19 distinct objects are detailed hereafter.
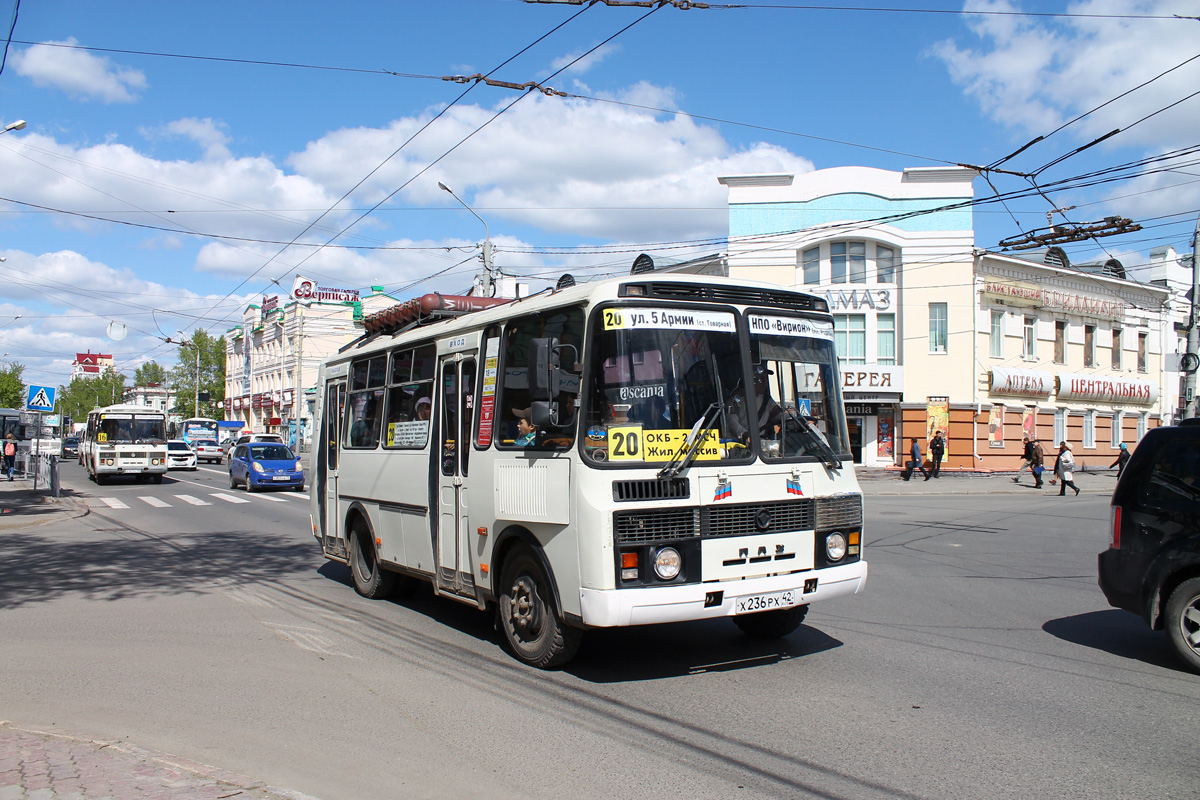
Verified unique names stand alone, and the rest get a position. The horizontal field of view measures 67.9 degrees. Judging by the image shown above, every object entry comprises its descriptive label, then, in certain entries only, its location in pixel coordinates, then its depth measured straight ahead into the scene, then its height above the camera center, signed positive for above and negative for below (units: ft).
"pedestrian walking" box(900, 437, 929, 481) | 107.34 -4.23
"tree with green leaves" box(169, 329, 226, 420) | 296.92 +15.98
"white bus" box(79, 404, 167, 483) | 102.53 -2.46
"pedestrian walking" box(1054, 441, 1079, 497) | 87.20 -3.96
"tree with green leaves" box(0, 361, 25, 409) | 307.17 +10.71
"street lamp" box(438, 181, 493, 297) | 87.27 +14.98
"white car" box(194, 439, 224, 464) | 181.27 -5.83
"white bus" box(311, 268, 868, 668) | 18.89 -0.88
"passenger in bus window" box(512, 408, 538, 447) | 20.98 -0.14
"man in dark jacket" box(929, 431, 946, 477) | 107.76 -2.93
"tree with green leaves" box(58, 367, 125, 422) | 393.91 +13.06
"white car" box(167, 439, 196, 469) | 141.38 -5.41
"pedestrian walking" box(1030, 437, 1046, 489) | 97.25 -3.89
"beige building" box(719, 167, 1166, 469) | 114.52 +18.30
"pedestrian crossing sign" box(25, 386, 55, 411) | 82.38 +1.96
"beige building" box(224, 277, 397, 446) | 213.46 +20.73
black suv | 20.95 -2.67
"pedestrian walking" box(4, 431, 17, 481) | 101.24 -4.28
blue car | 91.76 -4.63
